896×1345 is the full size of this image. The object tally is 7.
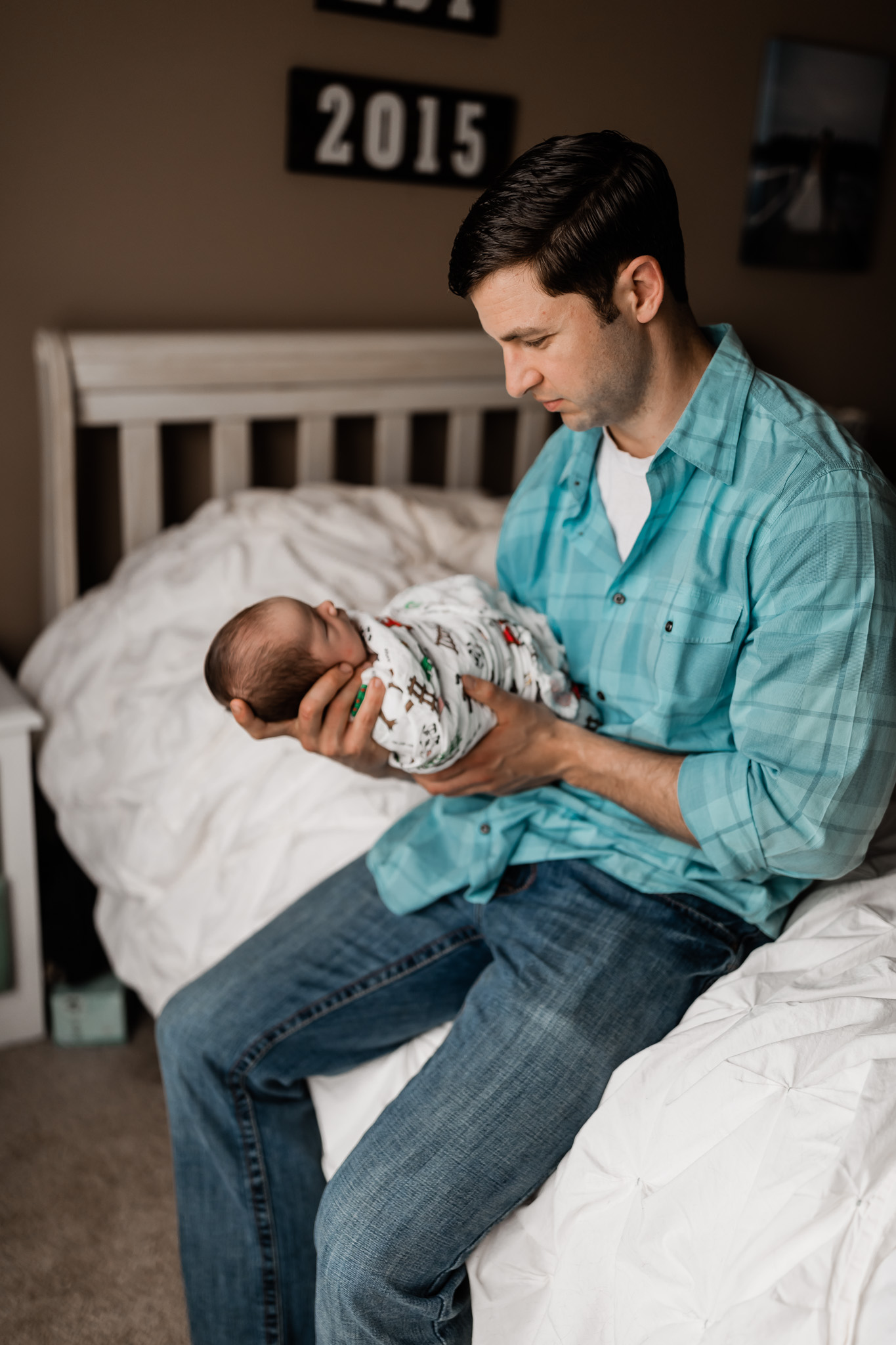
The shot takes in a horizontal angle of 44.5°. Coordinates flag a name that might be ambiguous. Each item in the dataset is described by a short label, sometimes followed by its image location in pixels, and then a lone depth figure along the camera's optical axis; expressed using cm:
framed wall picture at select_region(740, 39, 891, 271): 278
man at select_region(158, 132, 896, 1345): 98
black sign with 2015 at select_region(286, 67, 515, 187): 219
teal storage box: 191
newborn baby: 118
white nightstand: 180
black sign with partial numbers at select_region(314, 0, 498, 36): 218
